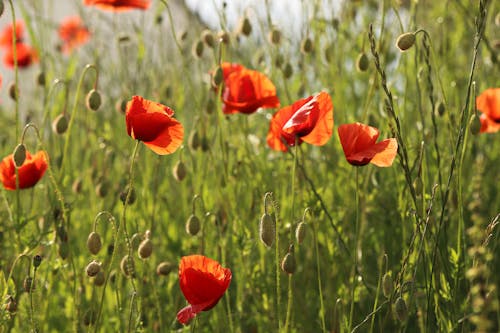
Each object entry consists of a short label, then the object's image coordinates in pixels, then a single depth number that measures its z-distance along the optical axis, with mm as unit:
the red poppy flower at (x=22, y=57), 2265
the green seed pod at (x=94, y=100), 1531
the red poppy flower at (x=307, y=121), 1364
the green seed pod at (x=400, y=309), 1294
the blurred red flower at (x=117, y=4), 1776
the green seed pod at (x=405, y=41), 1397
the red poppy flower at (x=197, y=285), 1294
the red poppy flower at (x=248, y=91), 1530
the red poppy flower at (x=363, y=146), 1333
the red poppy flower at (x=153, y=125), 1329
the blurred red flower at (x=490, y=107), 1580
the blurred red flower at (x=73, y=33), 2451
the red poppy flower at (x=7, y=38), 2403
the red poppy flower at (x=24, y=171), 1511
